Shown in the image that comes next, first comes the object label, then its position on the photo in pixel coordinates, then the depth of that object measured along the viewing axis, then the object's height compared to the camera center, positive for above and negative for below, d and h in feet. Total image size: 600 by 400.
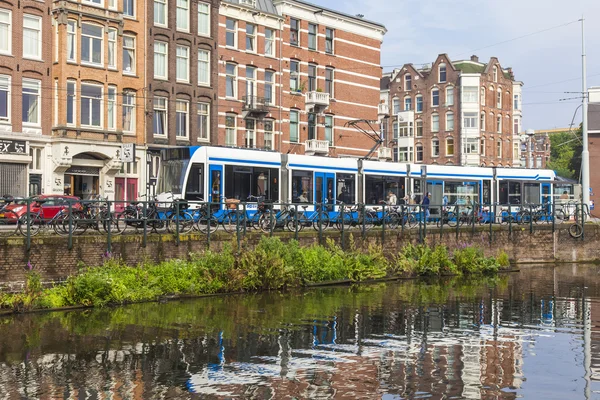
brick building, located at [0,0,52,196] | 113.39 +16.71
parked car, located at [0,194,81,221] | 62.59 -0.33
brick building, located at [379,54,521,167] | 250.98 +30.95
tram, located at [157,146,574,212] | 90.27 +3.59
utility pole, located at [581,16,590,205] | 121.70 +9.13
